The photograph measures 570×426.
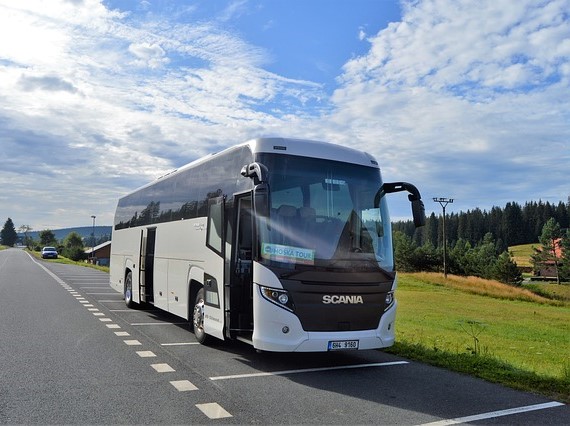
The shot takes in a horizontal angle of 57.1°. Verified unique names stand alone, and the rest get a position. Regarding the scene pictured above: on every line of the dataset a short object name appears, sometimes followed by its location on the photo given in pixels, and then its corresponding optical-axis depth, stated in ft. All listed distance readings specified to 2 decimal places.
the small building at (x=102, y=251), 420.19
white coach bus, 24.11
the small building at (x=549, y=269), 391.86
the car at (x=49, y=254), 259.39
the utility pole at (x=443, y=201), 216.95
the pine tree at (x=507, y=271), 306.76
